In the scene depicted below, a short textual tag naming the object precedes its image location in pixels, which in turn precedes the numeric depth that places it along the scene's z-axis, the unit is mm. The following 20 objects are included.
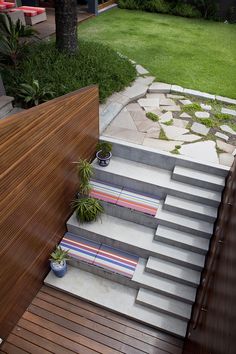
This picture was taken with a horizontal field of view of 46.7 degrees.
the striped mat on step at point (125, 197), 4876
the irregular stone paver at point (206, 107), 6414
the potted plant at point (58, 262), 4488
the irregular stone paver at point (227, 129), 5773
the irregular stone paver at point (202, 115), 6192
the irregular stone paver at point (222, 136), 5625
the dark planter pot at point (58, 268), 4488
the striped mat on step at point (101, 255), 4605
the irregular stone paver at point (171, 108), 6363
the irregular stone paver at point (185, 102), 6600
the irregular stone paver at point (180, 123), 5906
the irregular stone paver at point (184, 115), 6193
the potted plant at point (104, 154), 5184
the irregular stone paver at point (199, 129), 5746
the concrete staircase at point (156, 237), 4344
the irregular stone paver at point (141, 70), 7562
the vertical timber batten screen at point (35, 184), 3152
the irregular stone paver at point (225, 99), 6625
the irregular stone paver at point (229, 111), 6293
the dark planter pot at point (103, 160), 5152
